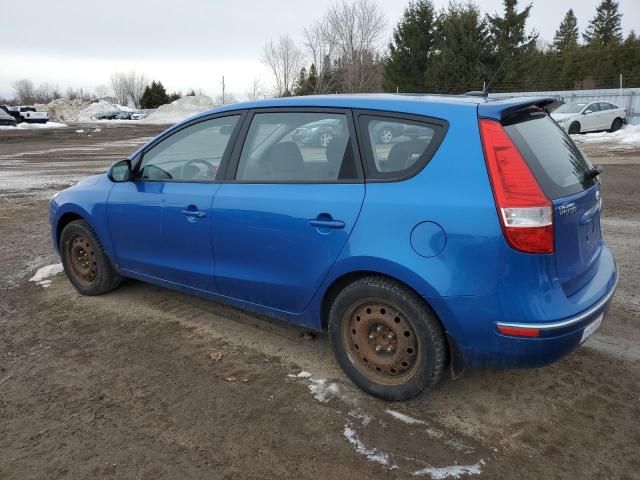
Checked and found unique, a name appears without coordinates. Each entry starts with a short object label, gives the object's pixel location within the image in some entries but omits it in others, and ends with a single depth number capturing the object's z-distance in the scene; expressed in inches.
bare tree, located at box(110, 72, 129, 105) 4722.0
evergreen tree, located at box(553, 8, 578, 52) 2706.7
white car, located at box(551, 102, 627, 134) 893.9
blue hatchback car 106.7
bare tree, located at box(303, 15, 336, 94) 2000.5
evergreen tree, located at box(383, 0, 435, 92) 1585.9
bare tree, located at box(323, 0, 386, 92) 1939.0
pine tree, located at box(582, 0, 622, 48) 2518.5
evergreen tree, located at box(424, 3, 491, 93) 1405.0
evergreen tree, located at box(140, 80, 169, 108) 3454.7
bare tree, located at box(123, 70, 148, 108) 4685.0
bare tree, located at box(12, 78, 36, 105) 5093.5
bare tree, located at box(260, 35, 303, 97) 2301.9
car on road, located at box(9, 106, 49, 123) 1946.4
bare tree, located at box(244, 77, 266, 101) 2715.6
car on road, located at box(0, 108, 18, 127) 1652.3
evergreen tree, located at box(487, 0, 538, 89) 1449.3
